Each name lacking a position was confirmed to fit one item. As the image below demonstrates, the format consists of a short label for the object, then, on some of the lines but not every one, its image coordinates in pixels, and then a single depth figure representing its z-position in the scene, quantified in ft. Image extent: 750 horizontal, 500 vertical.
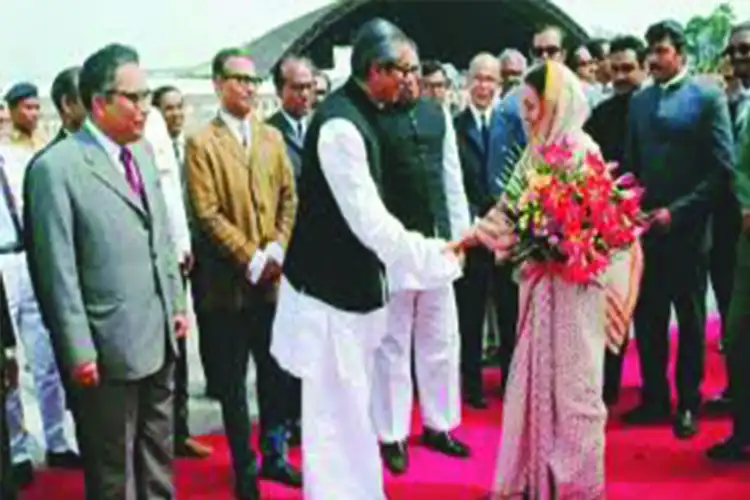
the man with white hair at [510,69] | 22.67
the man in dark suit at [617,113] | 20.29
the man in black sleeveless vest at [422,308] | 16.69
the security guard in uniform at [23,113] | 19.02
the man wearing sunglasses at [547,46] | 22.41
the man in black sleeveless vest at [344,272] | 13.76
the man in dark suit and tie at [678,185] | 18.13
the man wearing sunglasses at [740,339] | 16.67
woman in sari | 14.48
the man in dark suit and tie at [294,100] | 18.06
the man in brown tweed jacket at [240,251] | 15.72
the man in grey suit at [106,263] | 12.39
